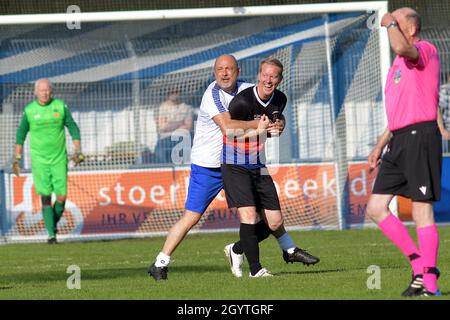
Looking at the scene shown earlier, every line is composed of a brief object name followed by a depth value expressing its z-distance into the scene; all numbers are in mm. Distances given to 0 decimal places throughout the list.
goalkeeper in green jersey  17281
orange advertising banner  18828
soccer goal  18844
